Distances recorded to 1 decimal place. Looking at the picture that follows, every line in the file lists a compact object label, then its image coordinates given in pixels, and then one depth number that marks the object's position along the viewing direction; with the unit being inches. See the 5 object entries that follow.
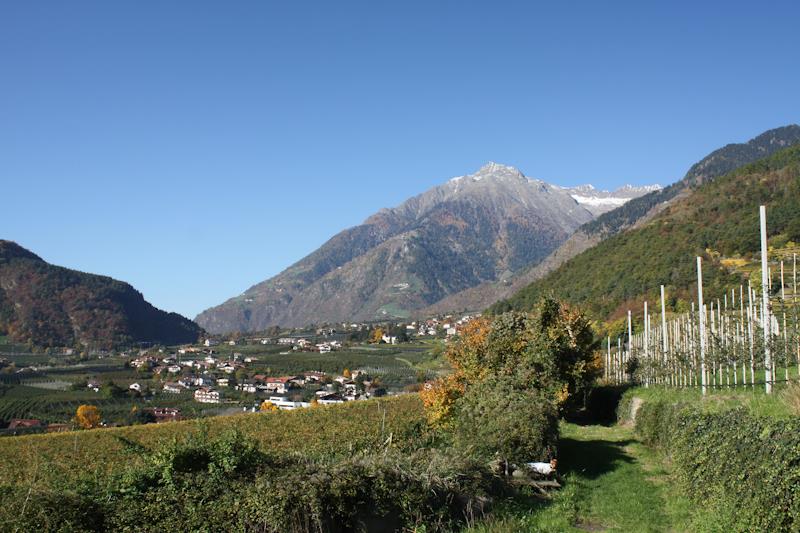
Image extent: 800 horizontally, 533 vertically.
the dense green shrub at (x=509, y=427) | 607.2
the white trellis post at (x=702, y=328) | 897.5
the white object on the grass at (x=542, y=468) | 604.5
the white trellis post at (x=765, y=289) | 659.4
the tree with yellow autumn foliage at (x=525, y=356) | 1042.1
